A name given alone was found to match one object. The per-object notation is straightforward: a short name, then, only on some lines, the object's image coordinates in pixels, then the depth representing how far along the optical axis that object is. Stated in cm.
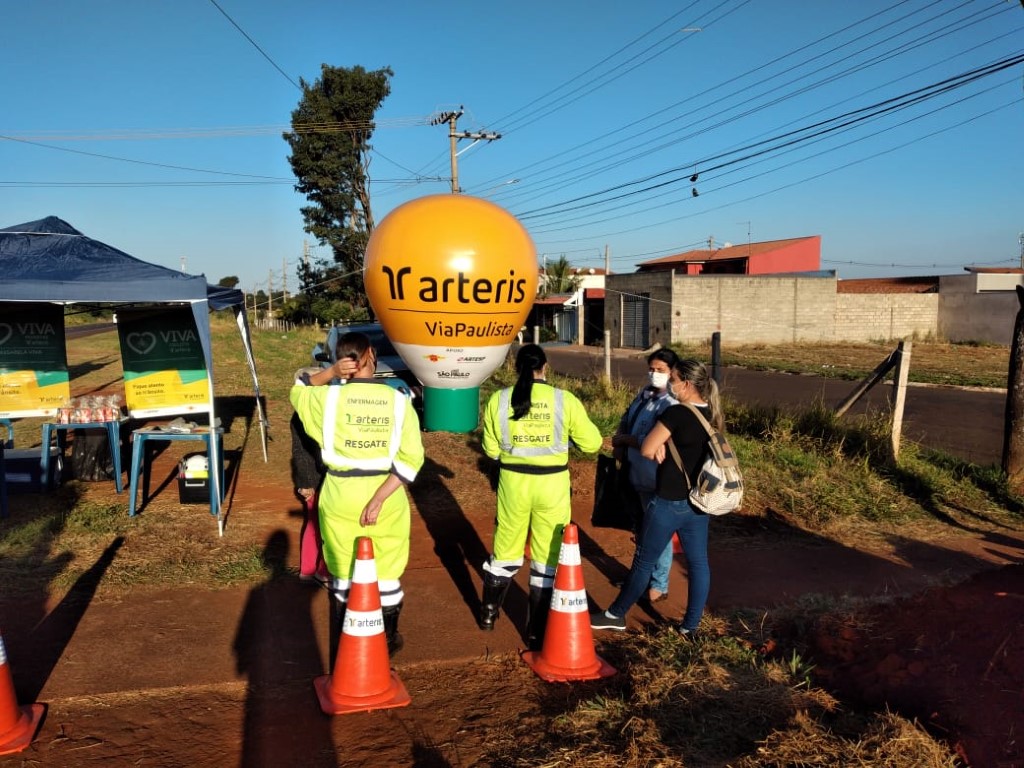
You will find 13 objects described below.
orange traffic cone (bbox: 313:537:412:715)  351
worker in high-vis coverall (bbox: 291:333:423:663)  369
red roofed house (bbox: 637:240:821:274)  4519
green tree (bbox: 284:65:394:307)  3253
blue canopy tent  601
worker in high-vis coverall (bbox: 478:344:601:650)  413
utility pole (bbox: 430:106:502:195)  2417
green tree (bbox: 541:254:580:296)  5194
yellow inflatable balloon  480
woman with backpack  405
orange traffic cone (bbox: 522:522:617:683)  385
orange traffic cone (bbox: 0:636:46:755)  313
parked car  1107
